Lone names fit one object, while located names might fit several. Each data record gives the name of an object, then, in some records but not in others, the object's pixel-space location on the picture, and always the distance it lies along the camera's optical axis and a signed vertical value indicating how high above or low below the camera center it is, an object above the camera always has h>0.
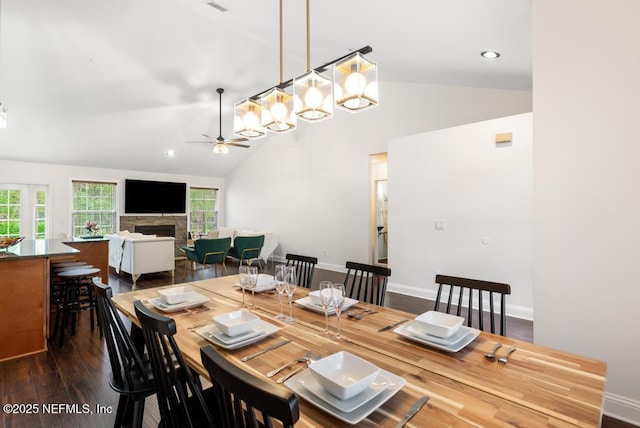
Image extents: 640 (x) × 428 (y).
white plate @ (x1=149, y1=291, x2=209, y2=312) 1.86 -0.52
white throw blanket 6.33 -0.69
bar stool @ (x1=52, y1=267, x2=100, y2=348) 3.32 -0.84
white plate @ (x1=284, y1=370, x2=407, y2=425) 0.89 -0.55
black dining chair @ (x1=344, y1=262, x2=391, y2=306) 2.08 -0.38
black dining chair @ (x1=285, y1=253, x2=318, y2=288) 2.67 -0.44
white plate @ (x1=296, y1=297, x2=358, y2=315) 1.83 -0.52
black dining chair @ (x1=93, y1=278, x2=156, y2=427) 1.56 -0.70
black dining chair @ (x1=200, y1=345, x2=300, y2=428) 0.65 -0.38
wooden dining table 0.91 -0.56
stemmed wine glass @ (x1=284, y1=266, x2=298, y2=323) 1.75 -0.36
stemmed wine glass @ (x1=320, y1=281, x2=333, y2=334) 1.48 -0.37
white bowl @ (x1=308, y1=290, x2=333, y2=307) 1.91 -0.50
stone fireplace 8.70 -0.25
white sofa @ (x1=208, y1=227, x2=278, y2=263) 8.11 -0.52
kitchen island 2.81 -0.76
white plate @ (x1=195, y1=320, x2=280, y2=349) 1.37 -0.53
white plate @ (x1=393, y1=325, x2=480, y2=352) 1.33 -0.54
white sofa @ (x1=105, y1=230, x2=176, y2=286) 5.91 -0.72
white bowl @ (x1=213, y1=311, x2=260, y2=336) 1.41 -0.49
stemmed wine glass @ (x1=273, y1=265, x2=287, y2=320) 1.78 -0.35
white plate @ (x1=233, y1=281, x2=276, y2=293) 2.25 -0.51
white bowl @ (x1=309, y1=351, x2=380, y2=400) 0.94 -0.50
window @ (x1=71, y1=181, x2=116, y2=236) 8.01 +0.28
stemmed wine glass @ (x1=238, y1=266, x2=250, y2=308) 1.88 -0.36
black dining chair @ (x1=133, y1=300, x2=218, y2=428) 1.13 -0.62
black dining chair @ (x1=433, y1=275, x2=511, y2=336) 1.70 -0.40
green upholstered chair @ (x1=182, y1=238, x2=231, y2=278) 6.07 -0.67
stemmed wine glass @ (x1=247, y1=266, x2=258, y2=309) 1.89 -0.36
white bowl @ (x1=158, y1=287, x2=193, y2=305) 1.93 -0.48
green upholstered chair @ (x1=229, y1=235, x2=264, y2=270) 6.87 -0.68
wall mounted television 8.63 +0.56
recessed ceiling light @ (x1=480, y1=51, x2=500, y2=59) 3.40 +1.74
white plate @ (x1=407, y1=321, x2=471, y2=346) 1.37 -0.53
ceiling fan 6.31 +1.44
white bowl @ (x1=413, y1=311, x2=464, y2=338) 1.39 -0.49
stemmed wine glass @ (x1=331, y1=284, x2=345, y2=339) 1.48 -0.38
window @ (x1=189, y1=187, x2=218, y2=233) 9.99 +0.22
